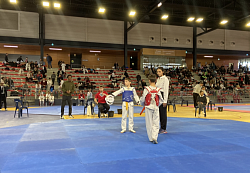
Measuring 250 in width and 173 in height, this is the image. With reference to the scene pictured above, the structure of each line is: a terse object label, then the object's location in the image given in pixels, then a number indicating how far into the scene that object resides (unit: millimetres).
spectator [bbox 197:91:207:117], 10922
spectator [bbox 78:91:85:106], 18766
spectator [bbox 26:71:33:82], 20622
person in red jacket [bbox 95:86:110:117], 10263
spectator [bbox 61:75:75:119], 9727
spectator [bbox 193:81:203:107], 12977
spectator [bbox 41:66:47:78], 22655
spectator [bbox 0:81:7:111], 13947
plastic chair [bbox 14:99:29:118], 10077
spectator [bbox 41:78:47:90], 19703
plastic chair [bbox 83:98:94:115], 11095
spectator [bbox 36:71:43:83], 20992
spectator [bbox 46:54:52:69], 26094
